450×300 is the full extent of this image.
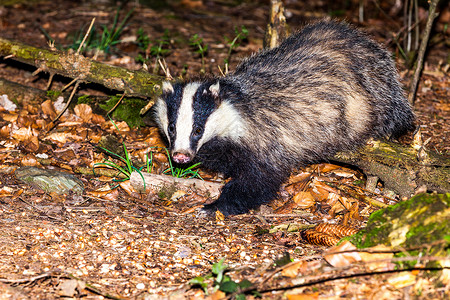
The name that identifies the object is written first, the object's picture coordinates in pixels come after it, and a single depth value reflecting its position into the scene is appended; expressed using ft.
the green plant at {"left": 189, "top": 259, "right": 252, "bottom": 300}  21.67
